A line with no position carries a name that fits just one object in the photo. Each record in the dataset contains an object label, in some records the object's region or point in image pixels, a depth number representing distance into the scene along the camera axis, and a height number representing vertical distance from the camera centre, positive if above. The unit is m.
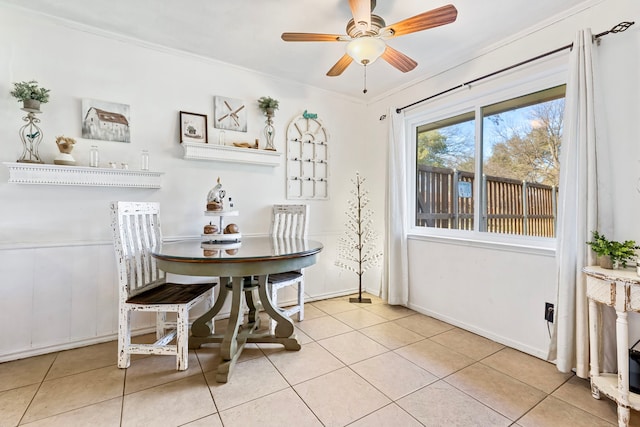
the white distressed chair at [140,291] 1.90 -0.57
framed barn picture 2.30 +0.75
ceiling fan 1.59 +1.10
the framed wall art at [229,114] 2.84 +0.98
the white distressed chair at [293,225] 2.77 -0.13
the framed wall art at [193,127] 2.65 +0.79
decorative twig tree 3.65 -0.34
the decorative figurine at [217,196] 2.44 +0.14
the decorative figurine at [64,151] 2.12 +0.46
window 2.25 +0.41
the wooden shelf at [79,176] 2.01 +0.28
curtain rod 1.77 +1.13
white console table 1.45 -0.58
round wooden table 1.69 -0.33
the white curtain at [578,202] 1.78 +0.07
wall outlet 2.04 -0.70
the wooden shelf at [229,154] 2.60 +0.56
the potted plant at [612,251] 1.61 -0.21
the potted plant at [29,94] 2.00 +0.82
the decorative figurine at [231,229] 2.36 -0.14
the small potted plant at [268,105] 2.98 +1.11
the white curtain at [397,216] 3.17 -0.03
